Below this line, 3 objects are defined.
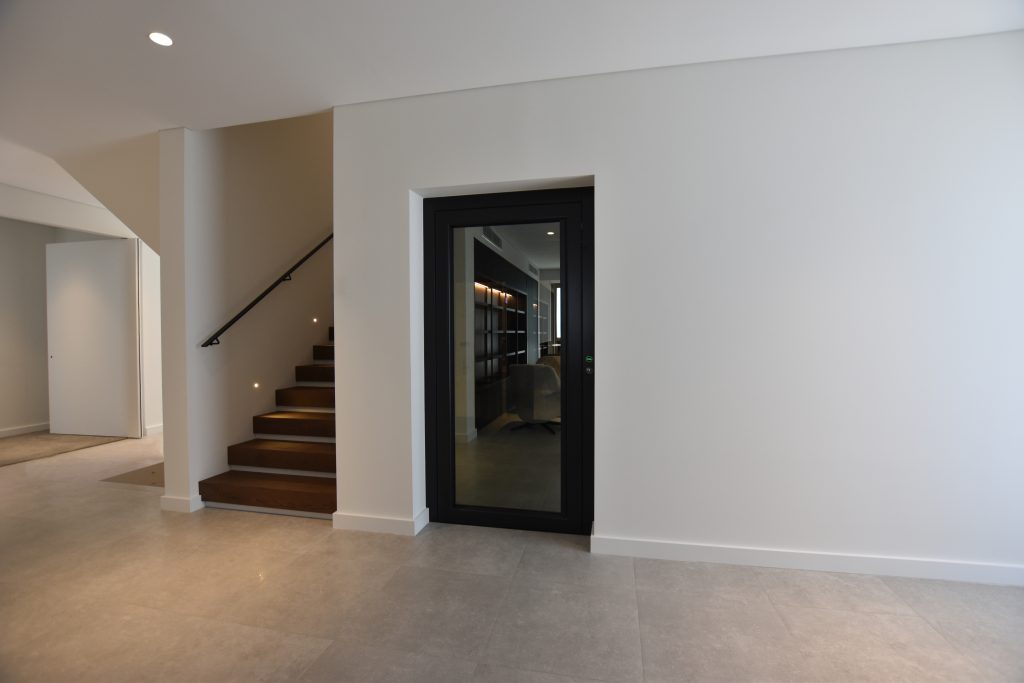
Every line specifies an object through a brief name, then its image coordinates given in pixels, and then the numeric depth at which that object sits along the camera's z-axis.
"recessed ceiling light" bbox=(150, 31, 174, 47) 2.45
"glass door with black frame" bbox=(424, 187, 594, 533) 3.03
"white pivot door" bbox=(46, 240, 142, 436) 5.91
